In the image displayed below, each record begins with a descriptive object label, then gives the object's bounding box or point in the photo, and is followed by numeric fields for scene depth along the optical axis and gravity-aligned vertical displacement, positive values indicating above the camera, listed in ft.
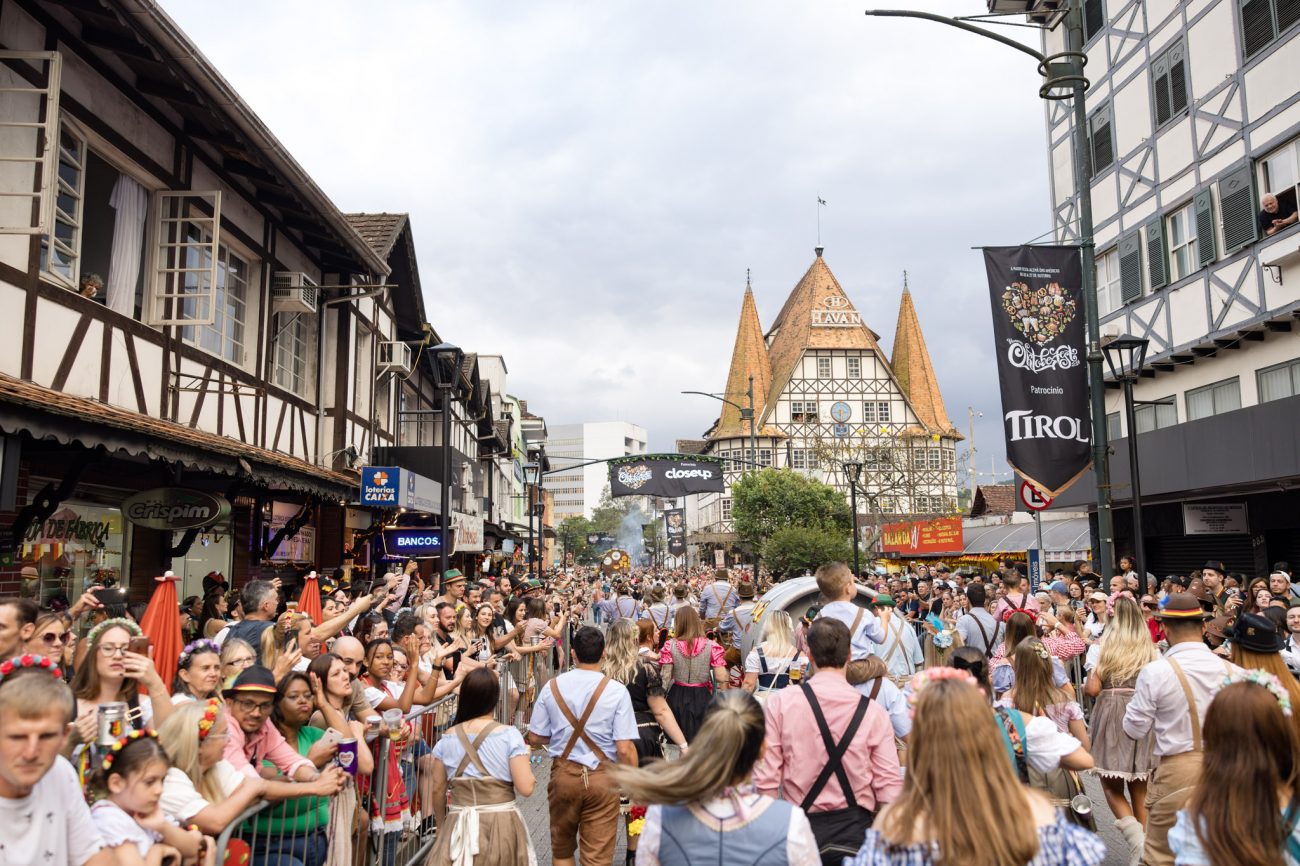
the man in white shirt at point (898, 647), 25.77 -2.91
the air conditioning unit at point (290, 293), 47.84 +12.93
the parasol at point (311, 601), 29.68 -1.64
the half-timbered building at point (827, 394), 222.07 +35.77
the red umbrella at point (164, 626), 20.74 -1.65
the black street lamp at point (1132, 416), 41.39 +5.33
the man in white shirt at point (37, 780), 10.42 -2.52
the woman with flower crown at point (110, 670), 14.85 -1.85
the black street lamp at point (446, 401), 46.68 +7.12
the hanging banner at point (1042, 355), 41.78 +8.03
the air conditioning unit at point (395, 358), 65.98 +13.37
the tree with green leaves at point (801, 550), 108.78 -0.98
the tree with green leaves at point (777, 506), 144.46 +5.57
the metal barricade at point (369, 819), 15.52 -4.93
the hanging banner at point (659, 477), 101.24 +7.10
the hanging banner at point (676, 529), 161.99 +2.51
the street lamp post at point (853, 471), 80.59 +6.18
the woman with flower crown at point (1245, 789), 10.53 -2.88
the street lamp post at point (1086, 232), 38.17 +12.86
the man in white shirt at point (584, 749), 18.39 -3.94
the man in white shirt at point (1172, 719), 16.56 -3.22
